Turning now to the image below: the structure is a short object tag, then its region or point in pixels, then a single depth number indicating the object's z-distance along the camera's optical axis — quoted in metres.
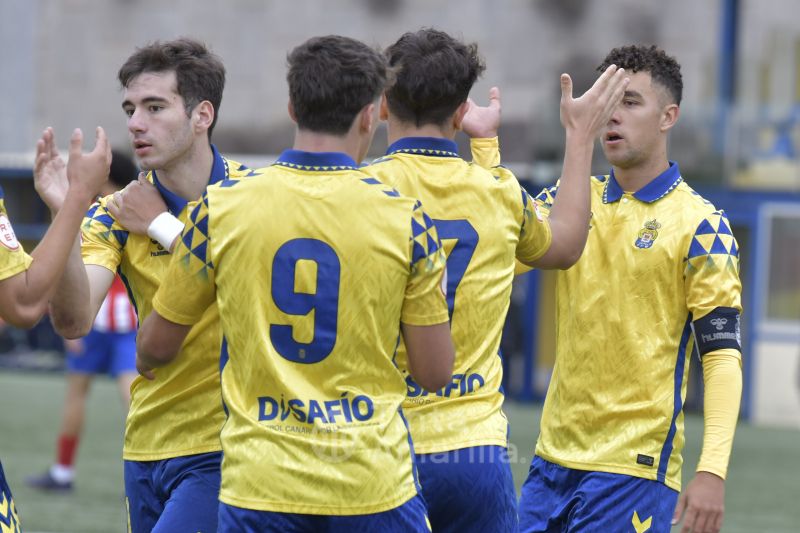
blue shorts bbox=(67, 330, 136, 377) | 19.05
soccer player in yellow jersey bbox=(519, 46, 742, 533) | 8.71
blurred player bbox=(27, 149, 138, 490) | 18.37
